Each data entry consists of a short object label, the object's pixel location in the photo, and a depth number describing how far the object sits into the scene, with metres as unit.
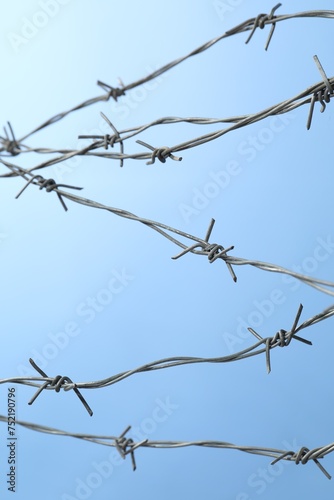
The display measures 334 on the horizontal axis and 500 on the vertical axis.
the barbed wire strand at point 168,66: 0.86
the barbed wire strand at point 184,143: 0.85
